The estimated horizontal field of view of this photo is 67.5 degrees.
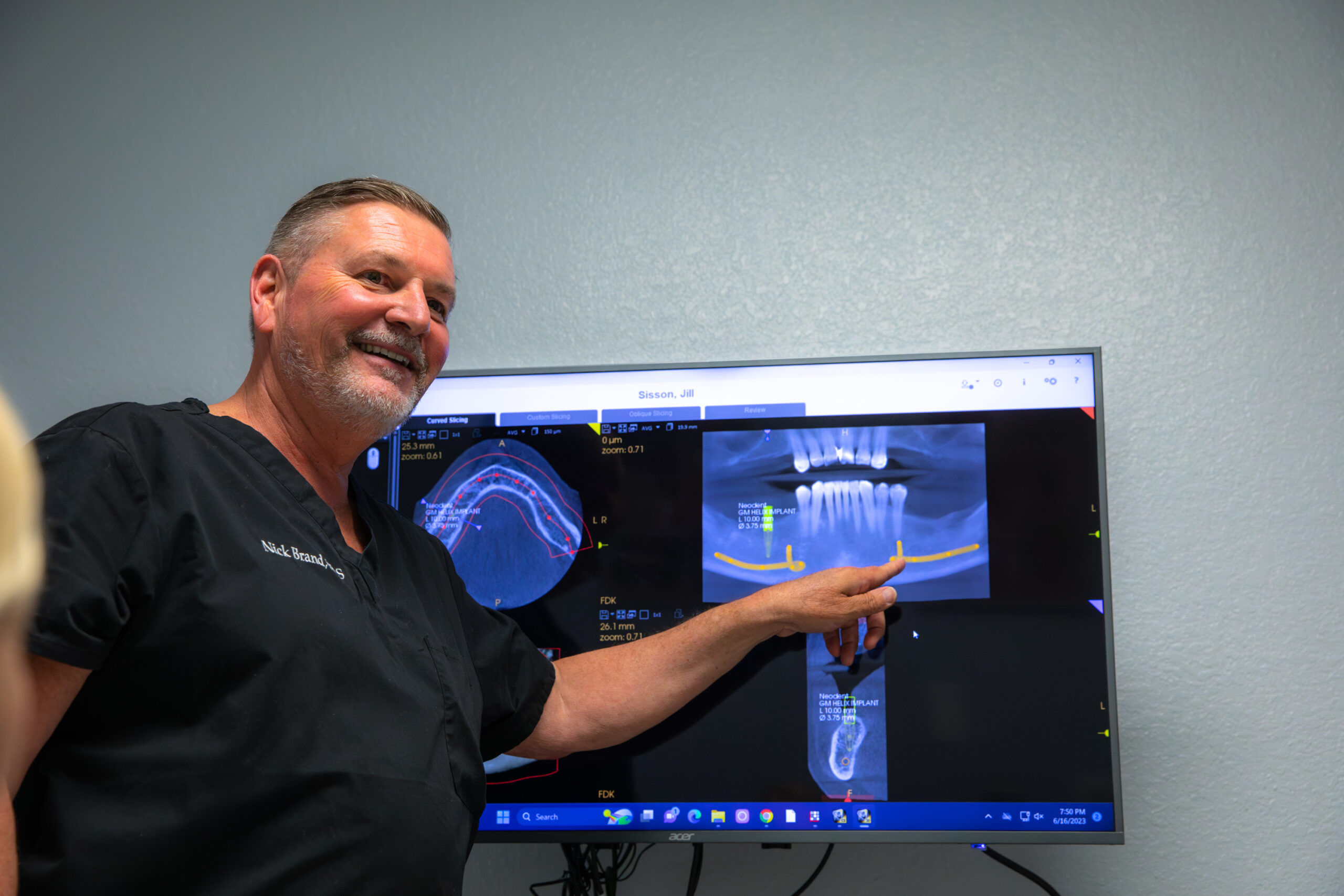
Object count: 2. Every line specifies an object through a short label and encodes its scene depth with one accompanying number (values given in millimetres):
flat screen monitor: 1576
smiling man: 1007
